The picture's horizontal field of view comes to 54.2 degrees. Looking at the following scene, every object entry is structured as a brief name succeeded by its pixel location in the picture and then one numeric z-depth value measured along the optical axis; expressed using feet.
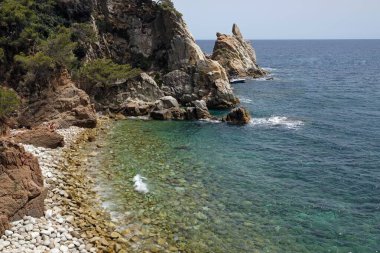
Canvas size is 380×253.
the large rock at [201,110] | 181.53
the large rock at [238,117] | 175.01
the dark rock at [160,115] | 175.73
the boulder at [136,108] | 182.09
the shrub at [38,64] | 145.48
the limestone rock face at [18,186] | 71.41
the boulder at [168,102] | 184.74
